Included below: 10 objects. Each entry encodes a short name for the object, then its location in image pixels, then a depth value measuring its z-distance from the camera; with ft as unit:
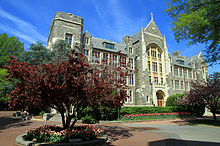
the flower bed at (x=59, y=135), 21.38
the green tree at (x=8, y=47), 108.68
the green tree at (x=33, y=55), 61.87
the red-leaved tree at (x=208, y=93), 47.42
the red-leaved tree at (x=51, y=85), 17.38
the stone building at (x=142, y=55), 73.56
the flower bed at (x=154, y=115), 55.99
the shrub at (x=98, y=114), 50.36
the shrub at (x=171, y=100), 85.49
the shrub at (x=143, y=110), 57.41
